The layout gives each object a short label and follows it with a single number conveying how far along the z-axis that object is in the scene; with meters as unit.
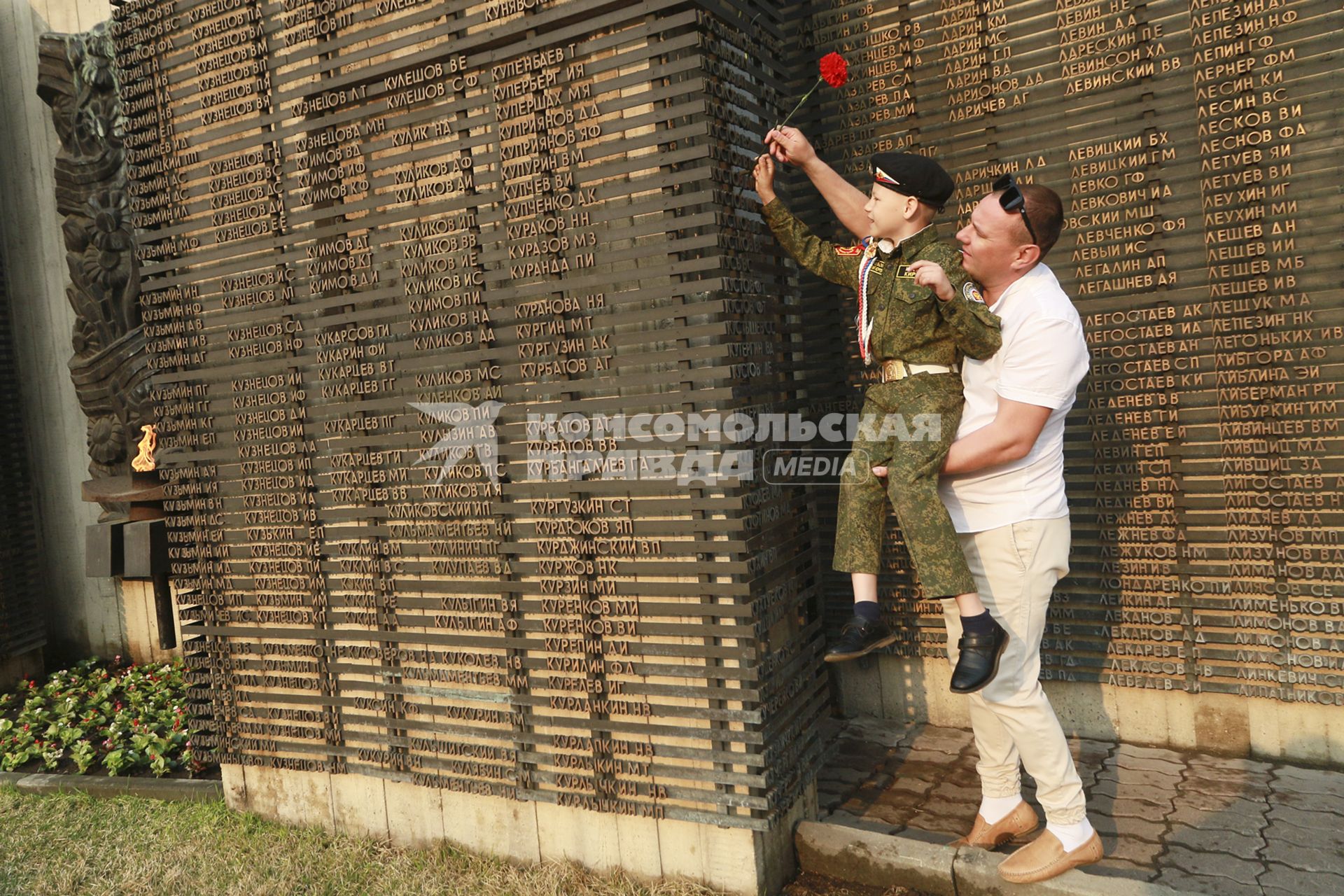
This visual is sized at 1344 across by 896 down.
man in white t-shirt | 3.27
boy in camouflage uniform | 3.31
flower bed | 6.08
